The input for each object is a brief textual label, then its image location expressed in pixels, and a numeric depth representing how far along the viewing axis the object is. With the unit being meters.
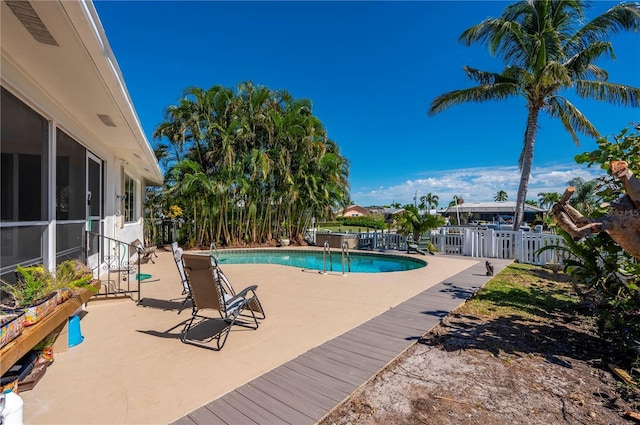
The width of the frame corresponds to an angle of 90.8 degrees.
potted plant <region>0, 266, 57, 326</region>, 2.62
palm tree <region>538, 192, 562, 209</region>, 47.21
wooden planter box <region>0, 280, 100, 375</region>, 2.11
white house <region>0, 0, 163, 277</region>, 2.79
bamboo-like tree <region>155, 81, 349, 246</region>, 14.56
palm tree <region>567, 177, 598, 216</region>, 34.28
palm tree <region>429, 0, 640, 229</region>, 11.15
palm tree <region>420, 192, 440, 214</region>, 64.50
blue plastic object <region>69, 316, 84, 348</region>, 3.61
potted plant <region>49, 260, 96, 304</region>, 3.20
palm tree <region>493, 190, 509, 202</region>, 78.75
